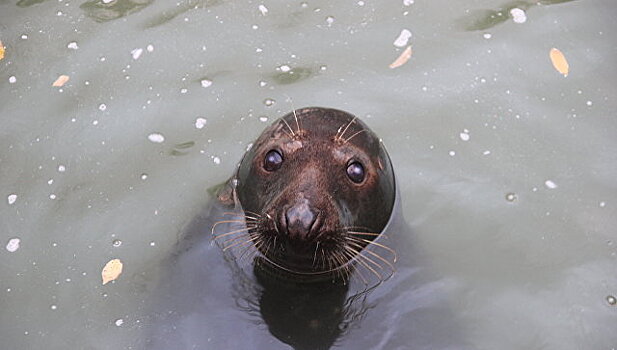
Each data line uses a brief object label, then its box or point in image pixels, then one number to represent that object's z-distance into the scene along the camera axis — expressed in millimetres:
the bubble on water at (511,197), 5564
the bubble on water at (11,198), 5495
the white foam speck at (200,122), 5910
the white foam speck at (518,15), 6664
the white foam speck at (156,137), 5859
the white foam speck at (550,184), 5616
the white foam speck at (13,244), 5270
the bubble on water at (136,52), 6406
